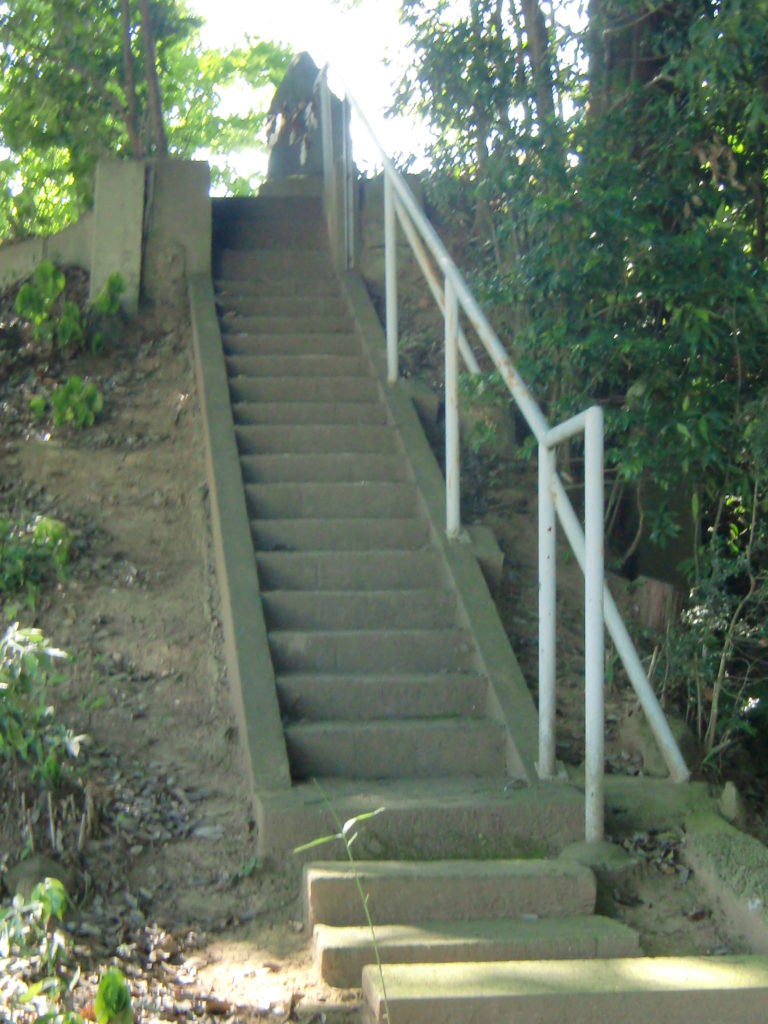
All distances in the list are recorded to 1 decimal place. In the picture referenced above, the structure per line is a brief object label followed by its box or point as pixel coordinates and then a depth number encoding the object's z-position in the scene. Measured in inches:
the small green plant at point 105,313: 286.2
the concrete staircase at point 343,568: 174.4
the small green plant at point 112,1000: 104.6
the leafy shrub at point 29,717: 145.9
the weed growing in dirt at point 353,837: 126.4
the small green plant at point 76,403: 248.4
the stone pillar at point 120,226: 299.3
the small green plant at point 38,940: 111.7
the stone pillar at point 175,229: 303.3
